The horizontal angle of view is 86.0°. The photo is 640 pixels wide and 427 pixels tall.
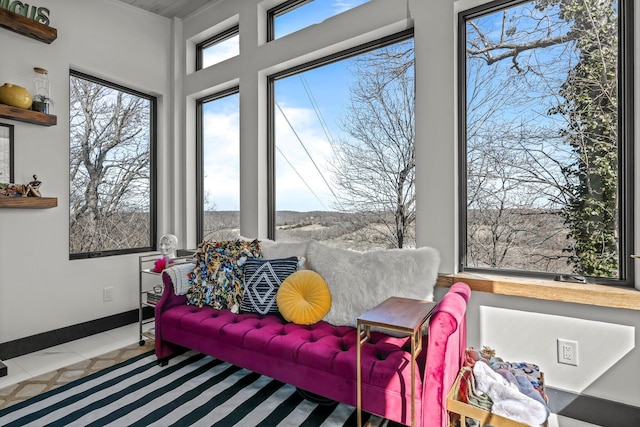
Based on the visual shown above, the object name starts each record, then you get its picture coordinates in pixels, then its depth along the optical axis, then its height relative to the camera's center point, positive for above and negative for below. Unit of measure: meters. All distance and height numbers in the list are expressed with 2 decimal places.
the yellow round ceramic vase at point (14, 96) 2.56 +0.92
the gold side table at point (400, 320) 1.46 -0.47
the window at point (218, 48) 3.52 +1.80
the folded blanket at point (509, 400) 1.41 -0.79
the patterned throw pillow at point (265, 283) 2.34 -0.47
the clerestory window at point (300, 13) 2.81 +1.75
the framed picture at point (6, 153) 2.63 +0.50
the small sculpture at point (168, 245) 3.19 -0.27
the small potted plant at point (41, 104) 2.74 +0.92
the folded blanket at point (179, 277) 2.56 -0.46
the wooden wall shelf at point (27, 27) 2.54 +1.47
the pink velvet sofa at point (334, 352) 1.51 -0.74
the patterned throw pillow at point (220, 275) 2.45 -0.43
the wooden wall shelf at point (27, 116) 2.53 +0.79
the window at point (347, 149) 2.59 +0.55
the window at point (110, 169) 3.20 +0.49
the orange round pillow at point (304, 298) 2.15 -0.53
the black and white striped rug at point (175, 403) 1.85 -1.09
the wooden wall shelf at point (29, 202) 2.52 +0.12
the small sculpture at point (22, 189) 2.56 +0.22
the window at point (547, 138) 1.87 +0.45
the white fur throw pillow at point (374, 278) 2.03 -0.39
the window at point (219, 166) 3.56 +0.54
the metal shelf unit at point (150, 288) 2.89 -0.69
